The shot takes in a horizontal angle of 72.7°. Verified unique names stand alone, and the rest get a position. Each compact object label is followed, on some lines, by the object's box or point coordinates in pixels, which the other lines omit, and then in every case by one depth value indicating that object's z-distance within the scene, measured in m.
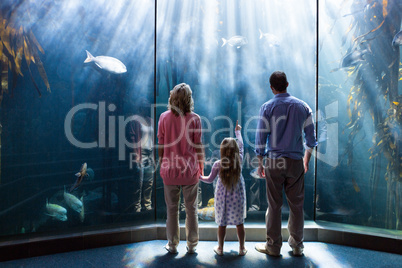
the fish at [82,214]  3.31
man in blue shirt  2.68
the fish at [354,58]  3.35
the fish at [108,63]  3.33
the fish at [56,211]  3.17
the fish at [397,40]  3.13
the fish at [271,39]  4.03
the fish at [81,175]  3.32
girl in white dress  2.72
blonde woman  2.74
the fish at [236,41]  3.96
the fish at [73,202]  3.25
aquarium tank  3.10
